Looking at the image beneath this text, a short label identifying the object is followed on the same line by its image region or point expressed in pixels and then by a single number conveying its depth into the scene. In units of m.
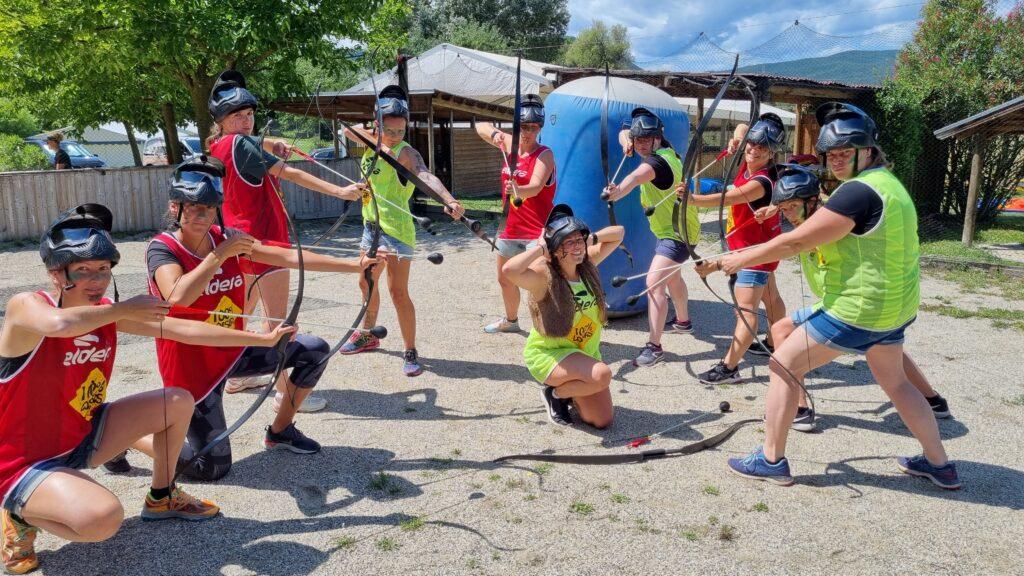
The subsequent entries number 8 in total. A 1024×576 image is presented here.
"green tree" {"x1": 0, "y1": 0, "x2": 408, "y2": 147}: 11.20
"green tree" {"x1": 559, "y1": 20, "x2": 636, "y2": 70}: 46.77
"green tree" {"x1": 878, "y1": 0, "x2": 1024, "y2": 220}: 14.81
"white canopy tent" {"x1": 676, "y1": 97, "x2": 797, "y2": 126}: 24.92
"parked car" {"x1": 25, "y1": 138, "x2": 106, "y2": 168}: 22.97
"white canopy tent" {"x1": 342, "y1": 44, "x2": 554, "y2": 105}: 23.39
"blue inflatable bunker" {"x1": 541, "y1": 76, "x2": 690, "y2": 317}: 6.71
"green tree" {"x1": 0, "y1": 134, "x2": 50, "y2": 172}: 15.60
